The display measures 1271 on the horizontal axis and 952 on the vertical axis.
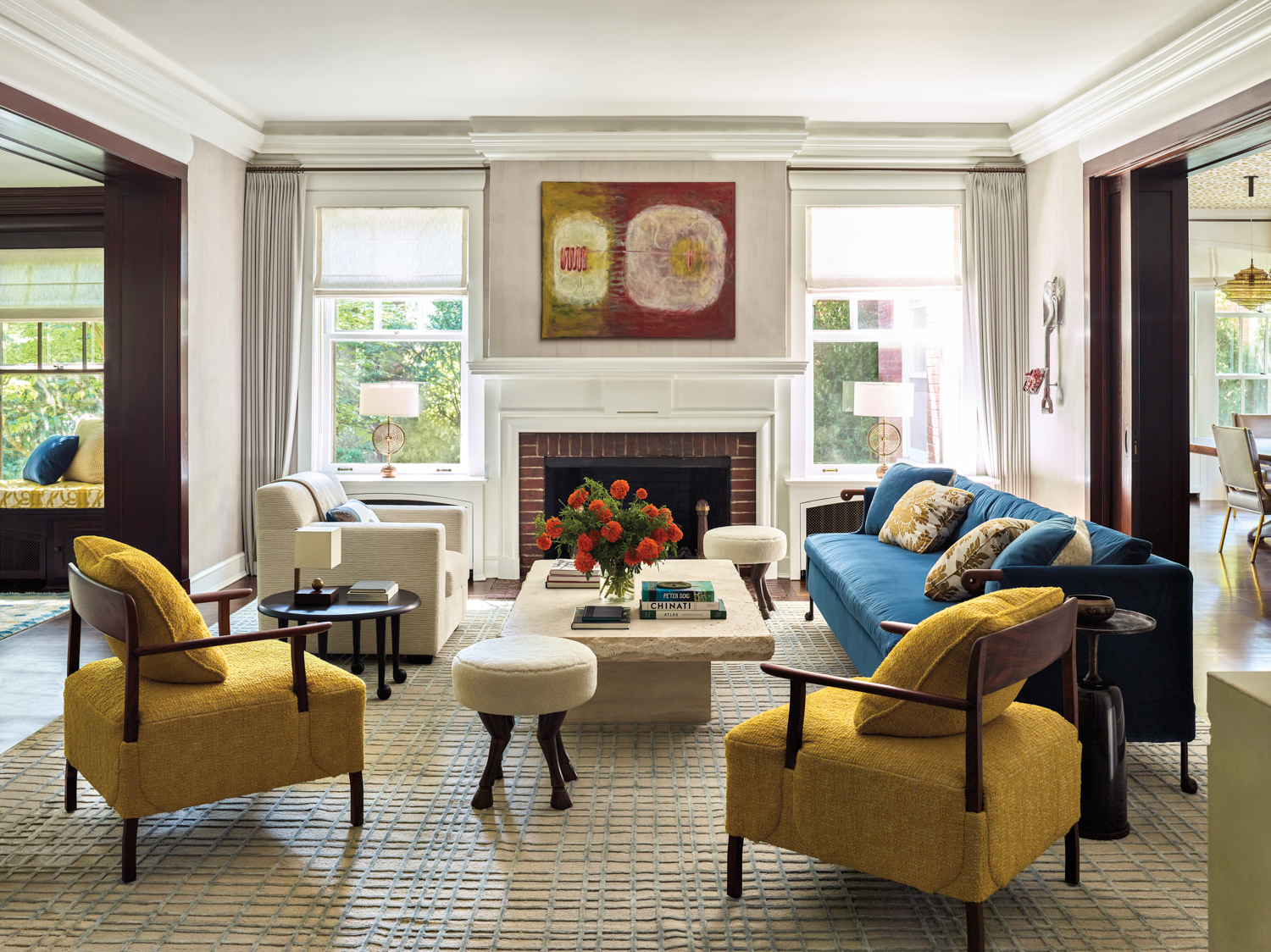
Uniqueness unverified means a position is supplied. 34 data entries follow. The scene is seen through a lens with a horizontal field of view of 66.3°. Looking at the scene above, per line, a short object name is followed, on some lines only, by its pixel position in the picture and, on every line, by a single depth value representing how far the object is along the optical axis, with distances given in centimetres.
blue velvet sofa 309
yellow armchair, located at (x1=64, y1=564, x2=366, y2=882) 252
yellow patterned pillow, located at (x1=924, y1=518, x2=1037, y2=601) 357
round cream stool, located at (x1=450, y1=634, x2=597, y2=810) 292
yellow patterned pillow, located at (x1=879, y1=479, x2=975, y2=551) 470
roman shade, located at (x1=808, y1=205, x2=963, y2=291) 671
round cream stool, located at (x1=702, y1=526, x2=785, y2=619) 528
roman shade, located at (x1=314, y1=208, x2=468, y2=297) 667
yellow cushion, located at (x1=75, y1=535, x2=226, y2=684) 256
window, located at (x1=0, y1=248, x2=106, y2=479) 693
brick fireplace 661
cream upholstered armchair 455
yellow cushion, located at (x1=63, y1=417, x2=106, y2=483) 648
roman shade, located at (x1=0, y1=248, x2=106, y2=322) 692
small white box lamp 393
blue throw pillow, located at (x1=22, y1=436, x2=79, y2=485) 640
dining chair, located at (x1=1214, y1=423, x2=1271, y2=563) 718
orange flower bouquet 369
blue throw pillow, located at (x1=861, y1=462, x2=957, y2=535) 536
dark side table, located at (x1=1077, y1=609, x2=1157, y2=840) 272
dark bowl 269
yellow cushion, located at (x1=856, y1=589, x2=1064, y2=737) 220
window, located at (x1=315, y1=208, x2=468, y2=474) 667
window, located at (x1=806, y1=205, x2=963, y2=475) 671
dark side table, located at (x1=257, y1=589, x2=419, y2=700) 390
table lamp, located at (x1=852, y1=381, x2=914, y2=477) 638
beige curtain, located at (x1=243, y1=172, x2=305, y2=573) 654
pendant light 826
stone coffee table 340
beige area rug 229
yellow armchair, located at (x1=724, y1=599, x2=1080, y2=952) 211
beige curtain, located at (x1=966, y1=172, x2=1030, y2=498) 661
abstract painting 642
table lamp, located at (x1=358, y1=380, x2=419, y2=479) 636
